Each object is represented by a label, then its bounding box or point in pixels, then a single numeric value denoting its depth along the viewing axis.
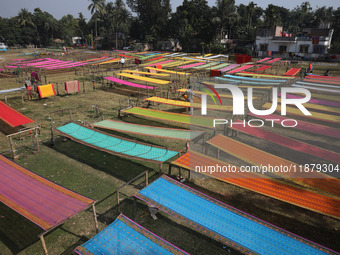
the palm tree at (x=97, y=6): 57.81
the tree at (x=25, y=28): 63.06
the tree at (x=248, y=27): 51.91
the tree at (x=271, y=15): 46.61
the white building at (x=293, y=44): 40.88
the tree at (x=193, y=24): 50.44
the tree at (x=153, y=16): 56.38
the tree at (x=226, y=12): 48.54
